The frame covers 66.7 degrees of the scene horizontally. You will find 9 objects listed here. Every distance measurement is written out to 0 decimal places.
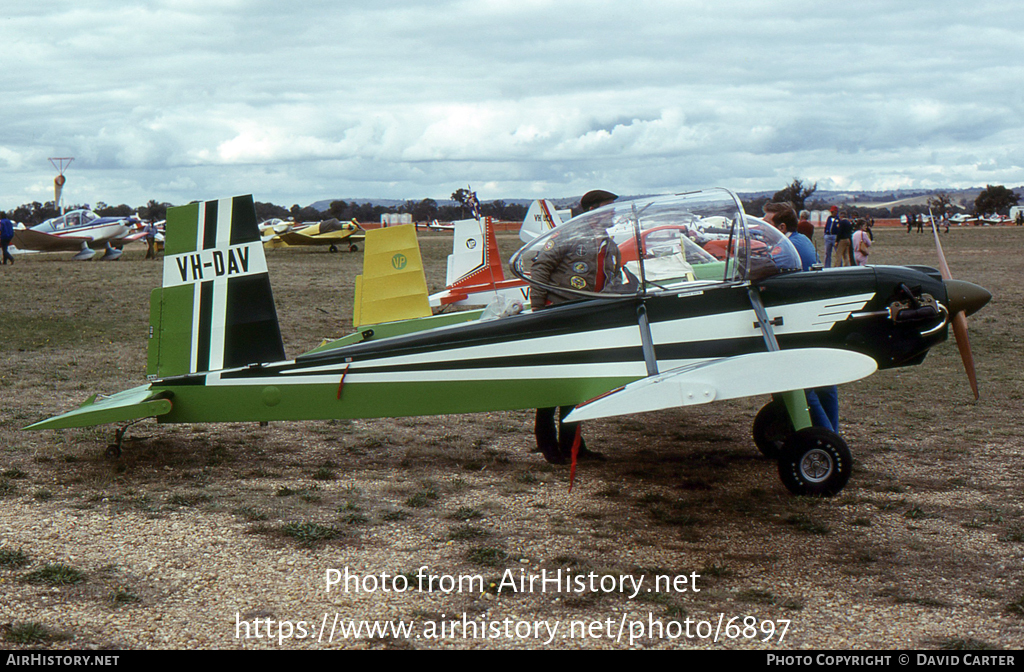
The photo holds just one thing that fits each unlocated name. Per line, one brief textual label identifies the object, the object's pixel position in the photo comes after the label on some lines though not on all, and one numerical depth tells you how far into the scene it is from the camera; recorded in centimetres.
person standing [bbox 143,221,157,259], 3162
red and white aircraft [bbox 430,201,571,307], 1384
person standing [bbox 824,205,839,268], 1933
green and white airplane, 543
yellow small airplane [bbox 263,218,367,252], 3734
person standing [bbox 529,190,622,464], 556
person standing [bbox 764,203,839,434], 579
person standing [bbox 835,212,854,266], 1862
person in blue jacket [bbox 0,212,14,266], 2802
